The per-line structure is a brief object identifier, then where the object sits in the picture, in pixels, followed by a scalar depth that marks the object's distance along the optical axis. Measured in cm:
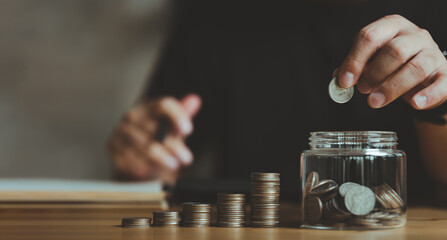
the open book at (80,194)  119
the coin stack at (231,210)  94
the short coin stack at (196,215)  95
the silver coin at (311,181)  93
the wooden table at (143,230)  82
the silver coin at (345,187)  88
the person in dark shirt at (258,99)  180
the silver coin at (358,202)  87
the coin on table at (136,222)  93
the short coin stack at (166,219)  94
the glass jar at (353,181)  88
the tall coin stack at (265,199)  94
